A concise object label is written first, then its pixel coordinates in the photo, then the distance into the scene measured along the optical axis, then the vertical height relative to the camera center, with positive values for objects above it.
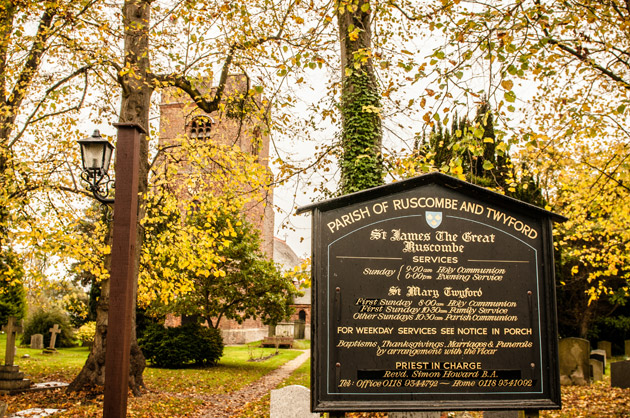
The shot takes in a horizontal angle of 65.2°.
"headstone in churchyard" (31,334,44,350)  26.30 -2.86
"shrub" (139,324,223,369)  20.33 -2.39
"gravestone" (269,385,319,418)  5.95 -1.37
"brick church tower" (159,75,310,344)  33.97 +4.13
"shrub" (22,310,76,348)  27.34 -2.09
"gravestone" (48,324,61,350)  24.53 -2.33
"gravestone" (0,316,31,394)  12.24 -2.32
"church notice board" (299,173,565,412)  4.12 -0.10
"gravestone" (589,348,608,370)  16.19 -2.15
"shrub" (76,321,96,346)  26.69 -2.40
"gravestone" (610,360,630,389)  12.23 -2.09
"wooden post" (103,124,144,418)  4.55 +0.14
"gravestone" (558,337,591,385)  14.07 -2.09
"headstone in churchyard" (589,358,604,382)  15.14 -2.40
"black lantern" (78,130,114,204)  6.37 +1.73
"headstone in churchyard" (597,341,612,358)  22.75 -2.58
